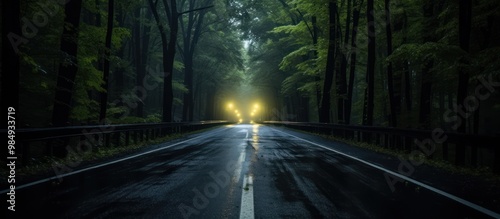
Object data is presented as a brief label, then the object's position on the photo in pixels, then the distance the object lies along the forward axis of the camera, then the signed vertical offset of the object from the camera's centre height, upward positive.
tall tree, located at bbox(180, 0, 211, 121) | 32.00 +5.82
